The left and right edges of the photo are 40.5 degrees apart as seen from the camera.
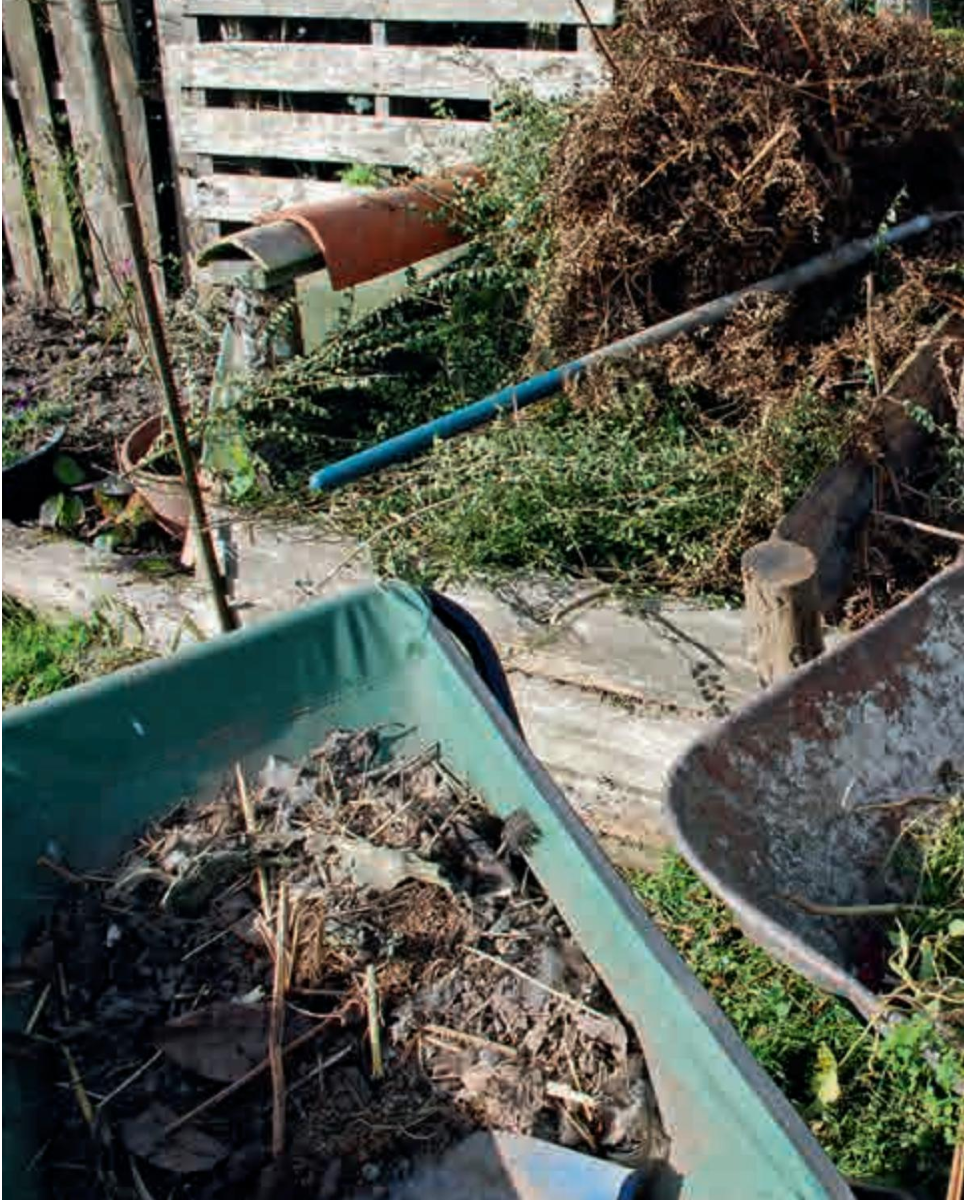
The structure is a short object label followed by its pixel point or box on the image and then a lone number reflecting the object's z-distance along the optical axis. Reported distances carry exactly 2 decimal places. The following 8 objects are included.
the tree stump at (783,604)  2.39
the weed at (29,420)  4.71
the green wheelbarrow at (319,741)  1.52
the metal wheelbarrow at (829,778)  1.86
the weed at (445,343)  3.66
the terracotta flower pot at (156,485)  3.83
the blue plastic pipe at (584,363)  2.58
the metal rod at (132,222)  2.35
